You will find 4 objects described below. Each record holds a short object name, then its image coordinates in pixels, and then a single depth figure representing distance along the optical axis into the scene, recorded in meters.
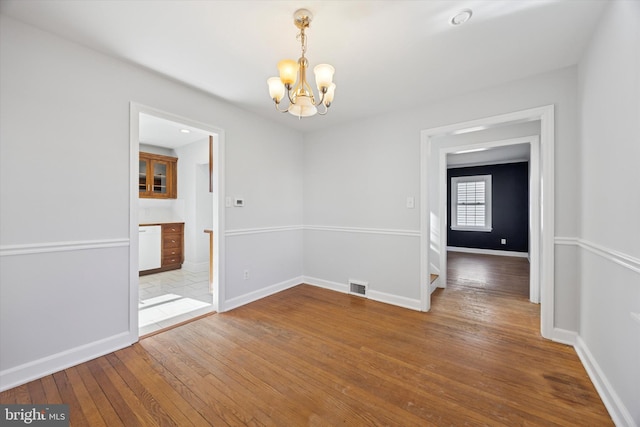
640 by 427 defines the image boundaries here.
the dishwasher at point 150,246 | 4.64
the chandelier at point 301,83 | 1.61
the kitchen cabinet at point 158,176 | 5.01
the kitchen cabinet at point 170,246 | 4.94
